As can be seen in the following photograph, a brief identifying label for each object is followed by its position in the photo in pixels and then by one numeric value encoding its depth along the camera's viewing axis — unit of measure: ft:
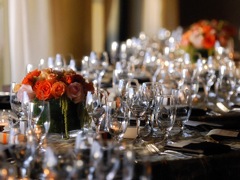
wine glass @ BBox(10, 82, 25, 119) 13.43
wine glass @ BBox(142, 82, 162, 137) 13.49
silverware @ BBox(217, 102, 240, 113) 17.19
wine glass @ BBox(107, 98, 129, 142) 12.24
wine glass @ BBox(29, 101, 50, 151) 12.52
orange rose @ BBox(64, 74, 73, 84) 13.00
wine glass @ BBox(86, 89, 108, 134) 13.05
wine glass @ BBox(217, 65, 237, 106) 19.34
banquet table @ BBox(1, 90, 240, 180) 11.15
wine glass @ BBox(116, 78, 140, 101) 16.59
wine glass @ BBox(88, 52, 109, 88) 22.48
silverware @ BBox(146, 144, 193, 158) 11.68
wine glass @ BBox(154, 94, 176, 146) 13.22
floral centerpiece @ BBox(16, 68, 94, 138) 12.86
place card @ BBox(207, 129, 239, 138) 13.39
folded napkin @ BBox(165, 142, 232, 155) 11.76
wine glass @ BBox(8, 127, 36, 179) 9.78
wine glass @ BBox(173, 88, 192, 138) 14.04
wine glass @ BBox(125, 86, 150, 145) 13.79
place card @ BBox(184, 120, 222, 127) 14.48
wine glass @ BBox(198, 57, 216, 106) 20.00
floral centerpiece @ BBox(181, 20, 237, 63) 29.59
